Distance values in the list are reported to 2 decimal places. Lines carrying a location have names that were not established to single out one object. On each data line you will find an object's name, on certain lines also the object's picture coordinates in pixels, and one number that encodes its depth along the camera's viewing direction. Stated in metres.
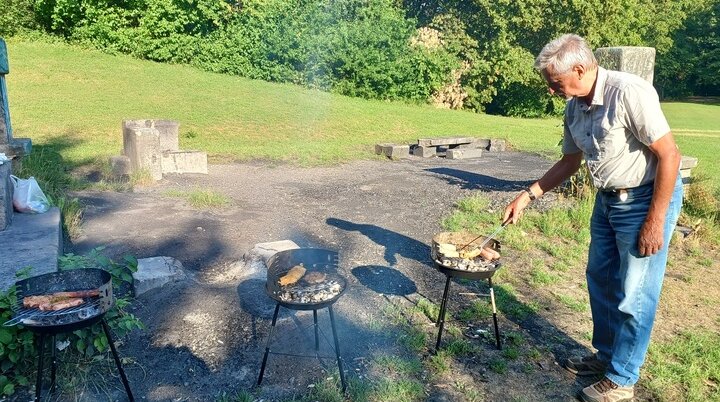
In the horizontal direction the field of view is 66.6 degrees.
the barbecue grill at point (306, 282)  3.11
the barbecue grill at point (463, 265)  3.49
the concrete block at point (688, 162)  7.27
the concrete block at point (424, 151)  12.30
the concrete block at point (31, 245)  3.64
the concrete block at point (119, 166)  8.35
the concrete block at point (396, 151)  11.95
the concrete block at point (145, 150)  8.45
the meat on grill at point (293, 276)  3.36
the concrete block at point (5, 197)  4.52
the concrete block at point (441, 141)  12.34
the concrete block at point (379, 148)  12.20
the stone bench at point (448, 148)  12.28
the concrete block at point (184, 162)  9.09
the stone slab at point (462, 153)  12.19
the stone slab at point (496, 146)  13.61
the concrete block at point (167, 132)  9.60
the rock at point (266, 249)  4.91
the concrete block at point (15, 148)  5.66
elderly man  2.84
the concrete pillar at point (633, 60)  6.73
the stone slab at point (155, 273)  4.29
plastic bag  5.11
